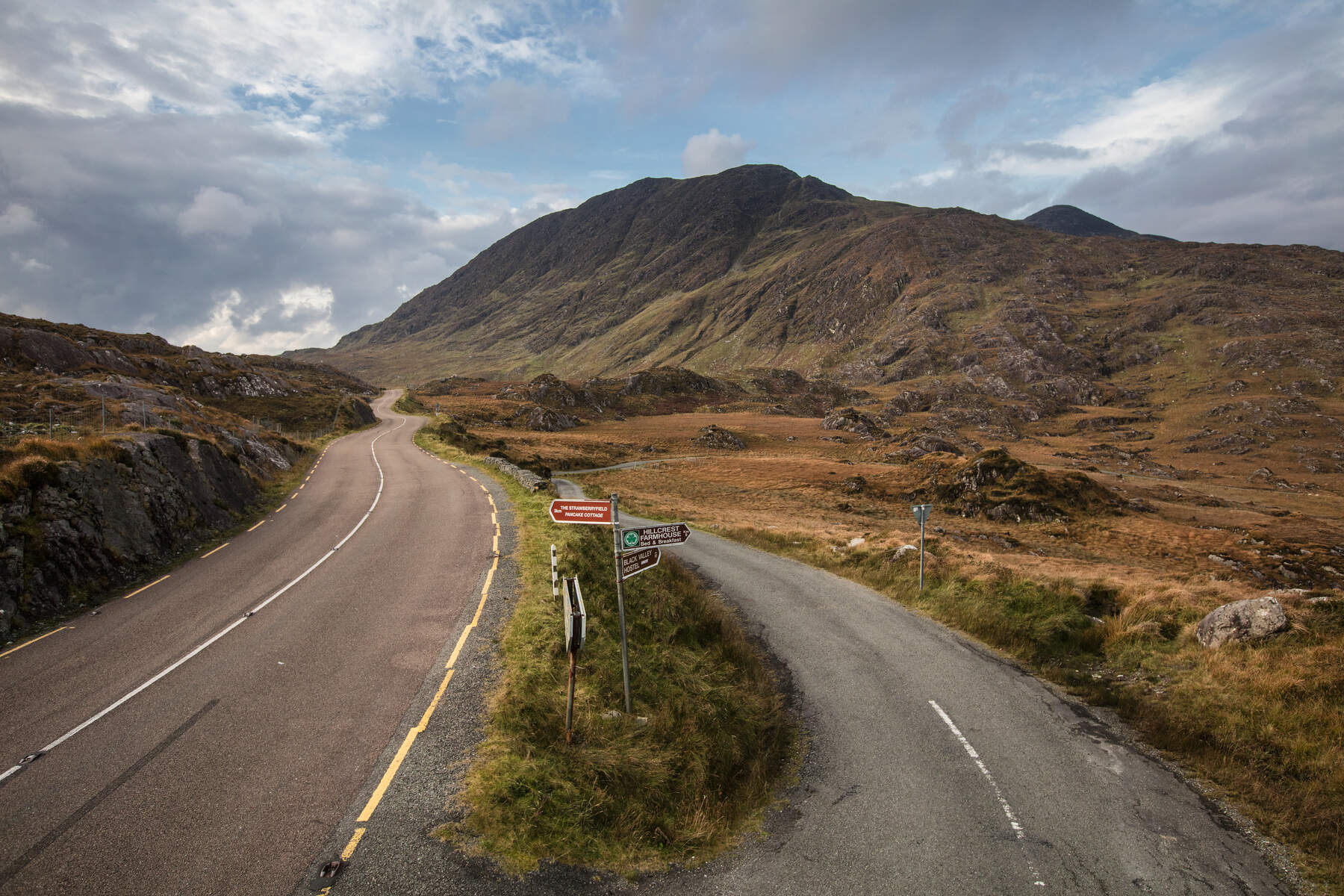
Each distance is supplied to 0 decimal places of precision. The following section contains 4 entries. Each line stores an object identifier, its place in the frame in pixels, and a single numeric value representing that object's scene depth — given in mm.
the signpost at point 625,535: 7797
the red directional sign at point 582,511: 8086
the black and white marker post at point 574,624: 6855
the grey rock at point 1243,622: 10922
